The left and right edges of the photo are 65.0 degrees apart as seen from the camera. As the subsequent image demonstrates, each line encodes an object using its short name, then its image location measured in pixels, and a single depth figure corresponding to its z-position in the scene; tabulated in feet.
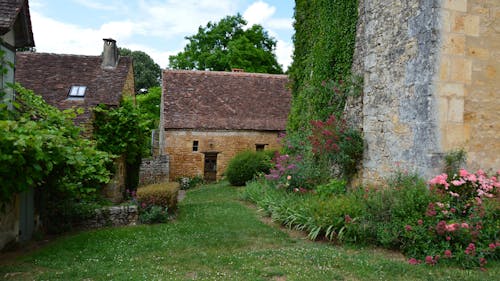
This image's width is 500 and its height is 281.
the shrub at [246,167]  61.57
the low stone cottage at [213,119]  72.18
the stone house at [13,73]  24.82
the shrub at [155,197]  34.06
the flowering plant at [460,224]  19.47
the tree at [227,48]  103.50
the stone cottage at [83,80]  46.60
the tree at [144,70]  148.08
